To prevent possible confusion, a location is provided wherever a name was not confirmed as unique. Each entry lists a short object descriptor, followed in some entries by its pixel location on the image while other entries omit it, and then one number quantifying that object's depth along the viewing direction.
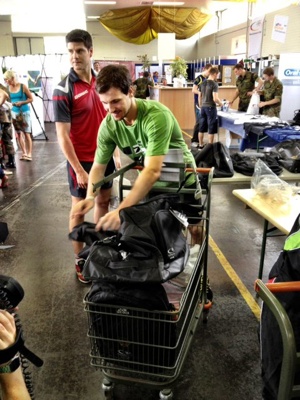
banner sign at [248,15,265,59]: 11.06
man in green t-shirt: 1.62
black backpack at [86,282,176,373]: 1.30
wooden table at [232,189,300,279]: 1.97
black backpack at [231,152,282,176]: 3.28
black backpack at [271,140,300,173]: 3.30
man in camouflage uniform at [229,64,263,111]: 7.45
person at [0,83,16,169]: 5.64
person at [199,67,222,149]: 6.88
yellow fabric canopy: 13.80
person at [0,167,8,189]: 5.18
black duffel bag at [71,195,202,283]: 1.26
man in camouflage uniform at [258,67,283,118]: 6.57
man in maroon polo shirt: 2.34
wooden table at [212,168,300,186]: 3.07
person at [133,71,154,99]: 9.99
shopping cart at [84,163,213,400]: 1.36
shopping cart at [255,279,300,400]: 0.93
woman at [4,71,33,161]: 6.31
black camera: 0.91
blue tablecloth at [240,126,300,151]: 4.42
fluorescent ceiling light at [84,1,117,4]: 12.11
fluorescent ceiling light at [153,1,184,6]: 12.27
